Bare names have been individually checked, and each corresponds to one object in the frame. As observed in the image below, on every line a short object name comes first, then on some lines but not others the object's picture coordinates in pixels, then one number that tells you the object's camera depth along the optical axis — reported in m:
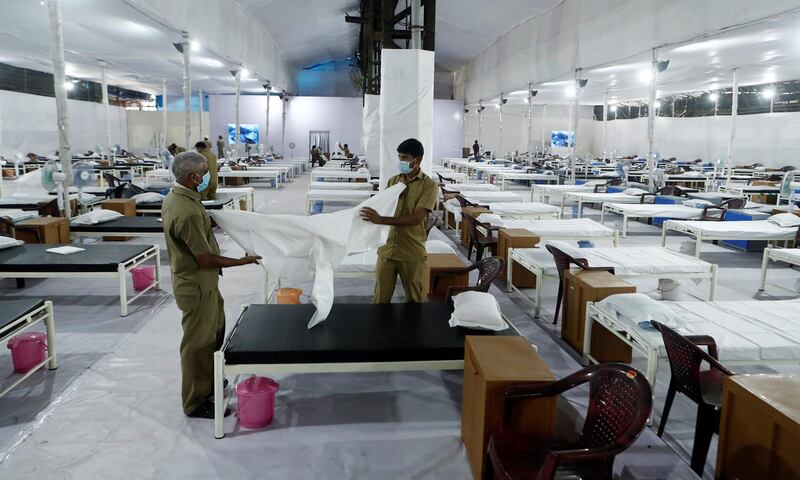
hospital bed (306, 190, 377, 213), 10.82
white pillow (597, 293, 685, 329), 3.49
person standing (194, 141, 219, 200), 8.84
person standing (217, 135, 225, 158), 19.63
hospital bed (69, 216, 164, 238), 6.95
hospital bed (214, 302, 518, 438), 3.12
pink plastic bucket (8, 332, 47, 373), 3.89
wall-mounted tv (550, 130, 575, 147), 28.70
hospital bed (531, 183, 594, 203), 12.49
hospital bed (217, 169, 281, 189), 15.02
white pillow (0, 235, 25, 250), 5.56
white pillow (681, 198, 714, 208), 9.38
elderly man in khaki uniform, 3.02
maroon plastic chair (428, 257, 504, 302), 4.23
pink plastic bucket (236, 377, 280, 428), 3.22
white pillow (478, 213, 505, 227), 7.36
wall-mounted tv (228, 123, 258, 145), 27.17
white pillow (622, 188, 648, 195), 11.34
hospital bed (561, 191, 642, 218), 10.99
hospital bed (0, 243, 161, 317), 5.03
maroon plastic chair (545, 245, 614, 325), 4.73
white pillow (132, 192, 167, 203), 9.25
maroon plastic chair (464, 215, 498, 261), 7.02
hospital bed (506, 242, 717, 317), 5.25
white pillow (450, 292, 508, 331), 3.43
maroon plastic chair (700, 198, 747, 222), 8.84
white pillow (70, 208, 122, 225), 7.00
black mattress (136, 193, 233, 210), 8.86
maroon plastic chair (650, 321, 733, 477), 2.79
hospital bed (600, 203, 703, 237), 9.10
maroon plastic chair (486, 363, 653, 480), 2.01
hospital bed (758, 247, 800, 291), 5.85
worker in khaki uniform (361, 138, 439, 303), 3.97
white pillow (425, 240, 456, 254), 6.12
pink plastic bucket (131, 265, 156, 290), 6.04
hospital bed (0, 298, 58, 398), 3.53
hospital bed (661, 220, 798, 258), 7.15
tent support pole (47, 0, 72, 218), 6.99
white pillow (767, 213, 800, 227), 7.37
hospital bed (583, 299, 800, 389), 3.22
